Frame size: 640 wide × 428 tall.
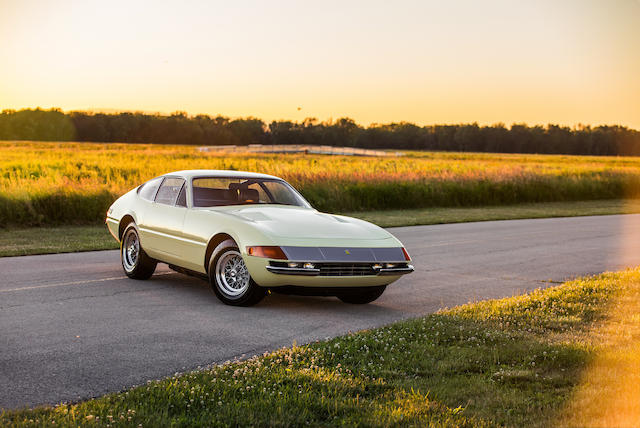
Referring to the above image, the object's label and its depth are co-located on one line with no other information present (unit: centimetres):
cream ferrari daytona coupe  789
